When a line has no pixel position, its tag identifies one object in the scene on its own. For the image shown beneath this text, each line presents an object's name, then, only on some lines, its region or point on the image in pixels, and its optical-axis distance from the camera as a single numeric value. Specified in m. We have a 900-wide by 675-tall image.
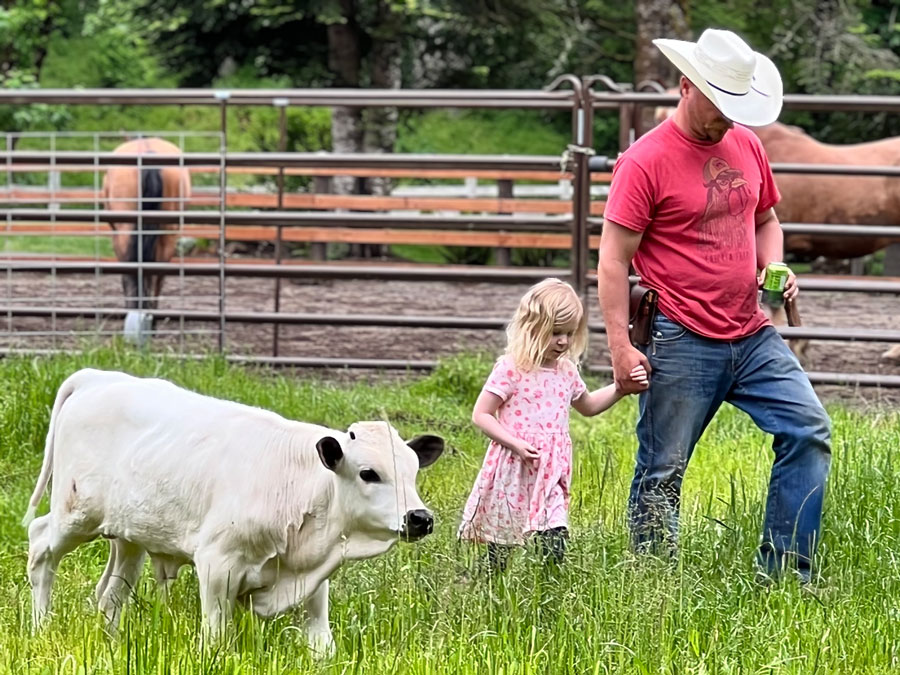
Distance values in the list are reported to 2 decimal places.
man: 9.20
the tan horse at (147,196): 20.64
